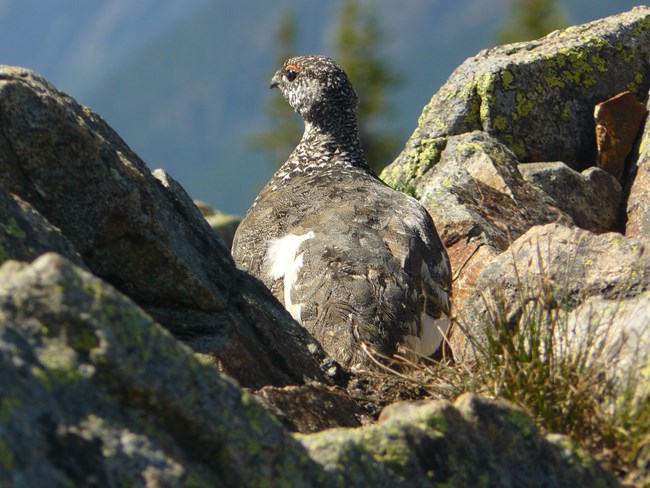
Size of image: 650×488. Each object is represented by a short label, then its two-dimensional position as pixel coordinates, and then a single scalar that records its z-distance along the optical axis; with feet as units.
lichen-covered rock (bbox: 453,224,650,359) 28.73
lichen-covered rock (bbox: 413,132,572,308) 55.11
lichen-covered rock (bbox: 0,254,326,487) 13.37
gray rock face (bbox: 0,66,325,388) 25.76
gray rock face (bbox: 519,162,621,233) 61.52
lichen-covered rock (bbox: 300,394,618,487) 16.98
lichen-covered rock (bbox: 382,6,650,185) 69.00
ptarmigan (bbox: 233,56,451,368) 41.98
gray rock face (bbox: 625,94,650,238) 59.52
